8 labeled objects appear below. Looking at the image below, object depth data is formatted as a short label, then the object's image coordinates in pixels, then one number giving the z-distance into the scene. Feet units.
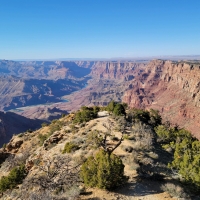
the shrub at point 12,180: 74.51
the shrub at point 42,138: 136.91
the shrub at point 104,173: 56.04
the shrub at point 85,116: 148.15
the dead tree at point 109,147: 80.83
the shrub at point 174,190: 54.39
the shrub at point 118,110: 148.36
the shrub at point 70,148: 90.25
